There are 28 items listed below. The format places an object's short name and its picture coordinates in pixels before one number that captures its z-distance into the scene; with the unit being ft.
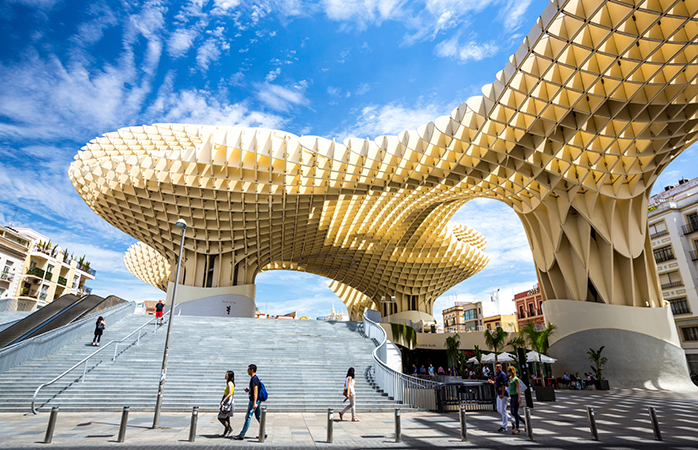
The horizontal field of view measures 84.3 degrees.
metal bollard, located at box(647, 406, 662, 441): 27.54
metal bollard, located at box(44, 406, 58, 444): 23.86
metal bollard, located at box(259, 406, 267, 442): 25.96
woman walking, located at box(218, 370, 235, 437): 26.68
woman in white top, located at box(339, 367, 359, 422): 34.86
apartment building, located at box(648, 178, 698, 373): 116.88
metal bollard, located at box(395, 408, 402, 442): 26.66
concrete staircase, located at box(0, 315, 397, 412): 40.27
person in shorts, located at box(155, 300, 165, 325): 76.46
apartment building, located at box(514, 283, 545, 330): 223.10
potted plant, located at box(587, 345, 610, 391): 77.00
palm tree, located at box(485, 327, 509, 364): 98.63
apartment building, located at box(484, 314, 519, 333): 256.17
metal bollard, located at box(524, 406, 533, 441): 27.84
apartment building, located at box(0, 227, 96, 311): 138.51
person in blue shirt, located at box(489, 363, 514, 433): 31.65
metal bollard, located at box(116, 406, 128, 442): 25.01
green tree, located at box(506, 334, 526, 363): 91.40
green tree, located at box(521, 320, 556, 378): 84.81
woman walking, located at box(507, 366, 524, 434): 31.40
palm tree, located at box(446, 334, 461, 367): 120.37
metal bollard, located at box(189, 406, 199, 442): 25.62
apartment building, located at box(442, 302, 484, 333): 280.51
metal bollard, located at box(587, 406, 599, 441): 27.73
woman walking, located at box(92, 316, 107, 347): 53.83
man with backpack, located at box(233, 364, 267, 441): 26.45
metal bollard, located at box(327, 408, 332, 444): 25.87
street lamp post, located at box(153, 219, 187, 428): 29.89
